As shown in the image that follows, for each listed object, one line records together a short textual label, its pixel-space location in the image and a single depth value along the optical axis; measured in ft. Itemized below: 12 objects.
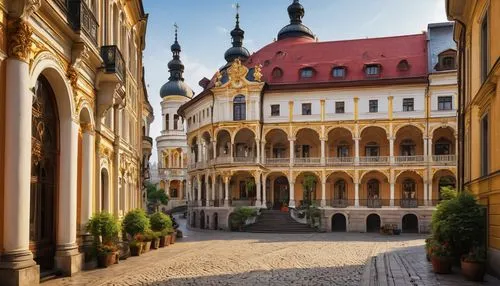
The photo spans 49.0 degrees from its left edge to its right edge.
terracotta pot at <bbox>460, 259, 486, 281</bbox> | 51.16
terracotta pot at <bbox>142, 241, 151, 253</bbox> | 83.25
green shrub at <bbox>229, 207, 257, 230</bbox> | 157.38
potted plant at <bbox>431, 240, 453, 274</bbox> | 56.70
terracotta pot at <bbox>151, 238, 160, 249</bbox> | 90.63
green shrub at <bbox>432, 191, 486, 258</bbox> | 56.03
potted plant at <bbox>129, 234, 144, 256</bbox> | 78.33
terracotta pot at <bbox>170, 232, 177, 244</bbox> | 103.83
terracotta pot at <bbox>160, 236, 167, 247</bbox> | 95.28
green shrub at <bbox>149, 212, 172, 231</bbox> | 98.27
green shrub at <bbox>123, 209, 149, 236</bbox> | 81.30
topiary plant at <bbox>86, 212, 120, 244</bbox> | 61.82
